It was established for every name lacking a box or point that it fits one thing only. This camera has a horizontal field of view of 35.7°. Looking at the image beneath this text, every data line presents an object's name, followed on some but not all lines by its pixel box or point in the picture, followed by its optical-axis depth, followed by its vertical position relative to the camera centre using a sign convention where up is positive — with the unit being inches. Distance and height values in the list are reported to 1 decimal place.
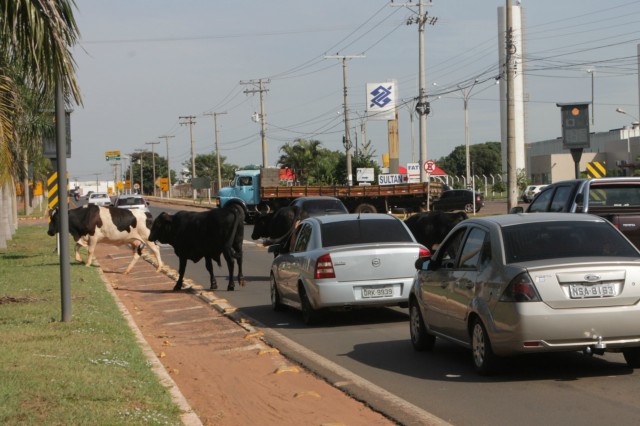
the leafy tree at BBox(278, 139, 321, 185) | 3631.9 +126.6
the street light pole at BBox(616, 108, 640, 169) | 3853.3 +146.0
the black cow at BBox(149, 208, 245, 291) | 825.5 -35.9
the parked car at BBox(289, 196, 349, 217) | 1149.7 -15.3
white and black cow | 1077.8 -33.7
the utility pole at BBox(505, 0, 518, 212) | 1354.6 +65.9
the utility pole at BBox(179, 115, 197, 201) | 4709.2 +279.1
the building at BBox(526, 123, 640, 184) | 4082.2 +129.5
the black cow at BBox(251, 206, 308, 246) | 936.3 -30.4
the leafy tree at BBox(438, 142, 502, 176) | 6250.0 +177.6
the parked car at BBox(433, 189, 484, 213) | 2195.9 -27.9
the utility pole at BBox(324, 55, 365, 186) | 2723.9 +177.1
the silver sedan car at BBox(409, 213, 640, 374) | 366.6 -38.9
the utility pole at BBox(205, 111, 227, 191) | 4247.0 +259.6
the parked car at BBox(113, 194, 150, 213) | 2041.8 -12.7
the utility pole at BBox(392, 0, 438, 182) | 2146.9 +199.0
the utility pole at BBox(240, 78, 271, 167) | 3430.1 +248.7
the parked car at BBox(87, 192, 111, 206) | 2811.0 -10.2
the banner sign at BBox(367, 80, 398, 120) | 3238.2 +290.8
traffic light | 1250.6 +78.0
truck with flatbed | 2174.0 -9.0
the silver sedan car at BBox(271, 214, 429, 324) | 569.3 -43.2
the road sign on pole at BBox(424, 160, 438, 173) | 2206.8 +51.2
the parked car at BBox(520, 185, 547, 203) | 2913.6 -15.7
